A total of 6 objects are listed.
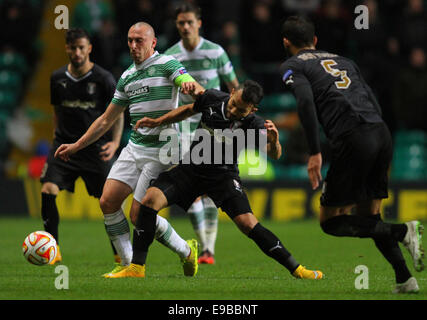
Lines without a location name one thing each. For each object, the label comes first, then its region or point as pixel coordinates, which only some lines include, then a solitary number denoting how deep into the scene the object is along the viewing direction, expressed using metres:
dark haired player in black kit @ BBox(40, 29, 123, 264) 18.59
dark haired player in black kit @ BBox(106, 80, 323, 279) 14.81
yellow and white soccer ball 16.03
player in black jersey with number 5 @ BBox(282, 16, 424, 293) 13.04
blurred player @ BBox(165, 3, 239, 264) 19.80
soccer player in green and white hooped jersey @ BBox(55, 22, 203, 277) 15.74
